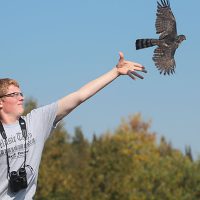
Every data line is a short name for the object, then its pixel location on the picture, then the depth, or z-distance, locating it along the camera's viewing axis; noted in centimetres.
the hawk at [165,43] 1213
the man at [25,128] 1335
